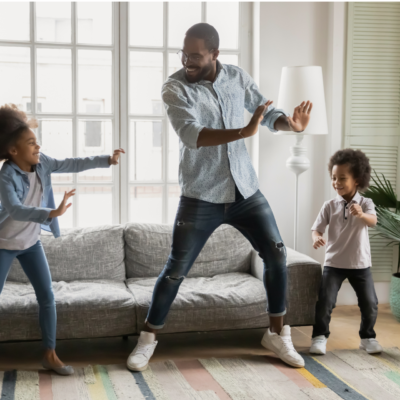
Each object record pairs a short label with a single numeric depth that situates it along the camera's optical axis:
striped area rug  2.21
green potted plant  3.19
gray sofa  2.55
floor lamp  3.13
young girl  2.28
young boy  2.73
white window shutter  3.50
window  3.32
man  2.29
